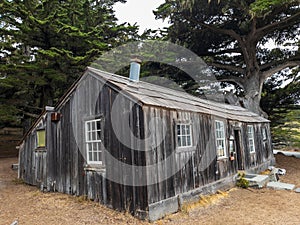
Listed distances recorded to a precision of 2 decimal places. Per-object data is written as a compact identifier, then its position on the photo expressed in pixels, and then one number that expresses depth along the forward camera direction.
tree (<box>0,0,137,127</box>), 13.27
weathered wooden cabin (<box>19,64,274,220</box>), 5.74
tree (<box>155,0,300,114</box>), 15.34
